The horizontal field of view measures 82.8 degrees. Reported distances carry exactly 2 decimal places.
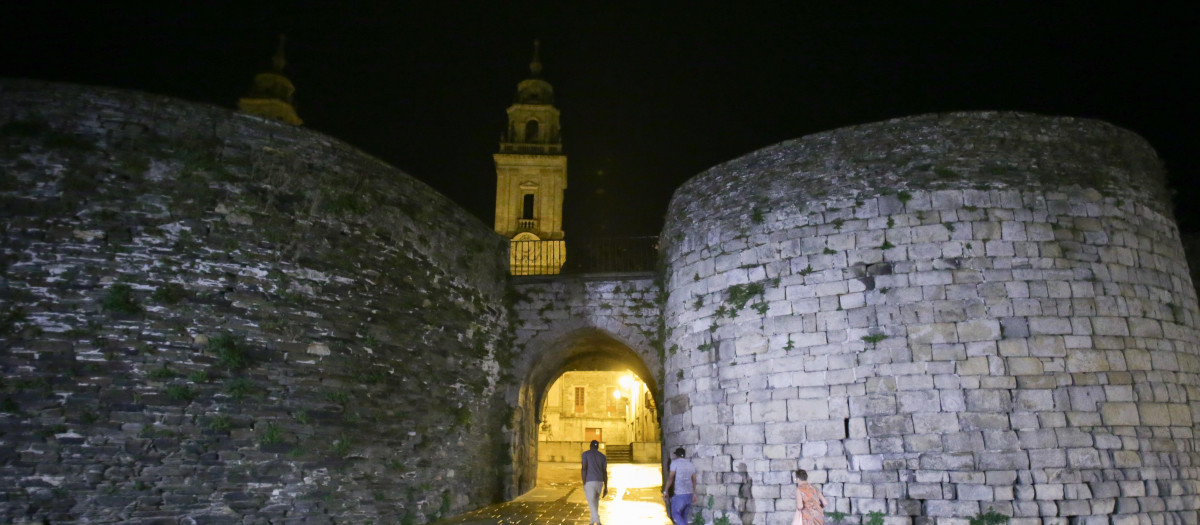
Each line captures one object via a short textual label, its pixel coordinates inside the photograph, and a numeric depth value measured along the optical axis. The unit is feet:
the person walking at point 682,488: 27.99
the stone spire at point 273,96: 102.73
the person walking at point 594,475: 31.42
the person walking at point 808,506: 22.82
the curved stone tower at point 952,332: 26.78
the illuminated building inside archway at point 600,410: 108.06
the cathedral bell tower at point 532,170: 118.01
